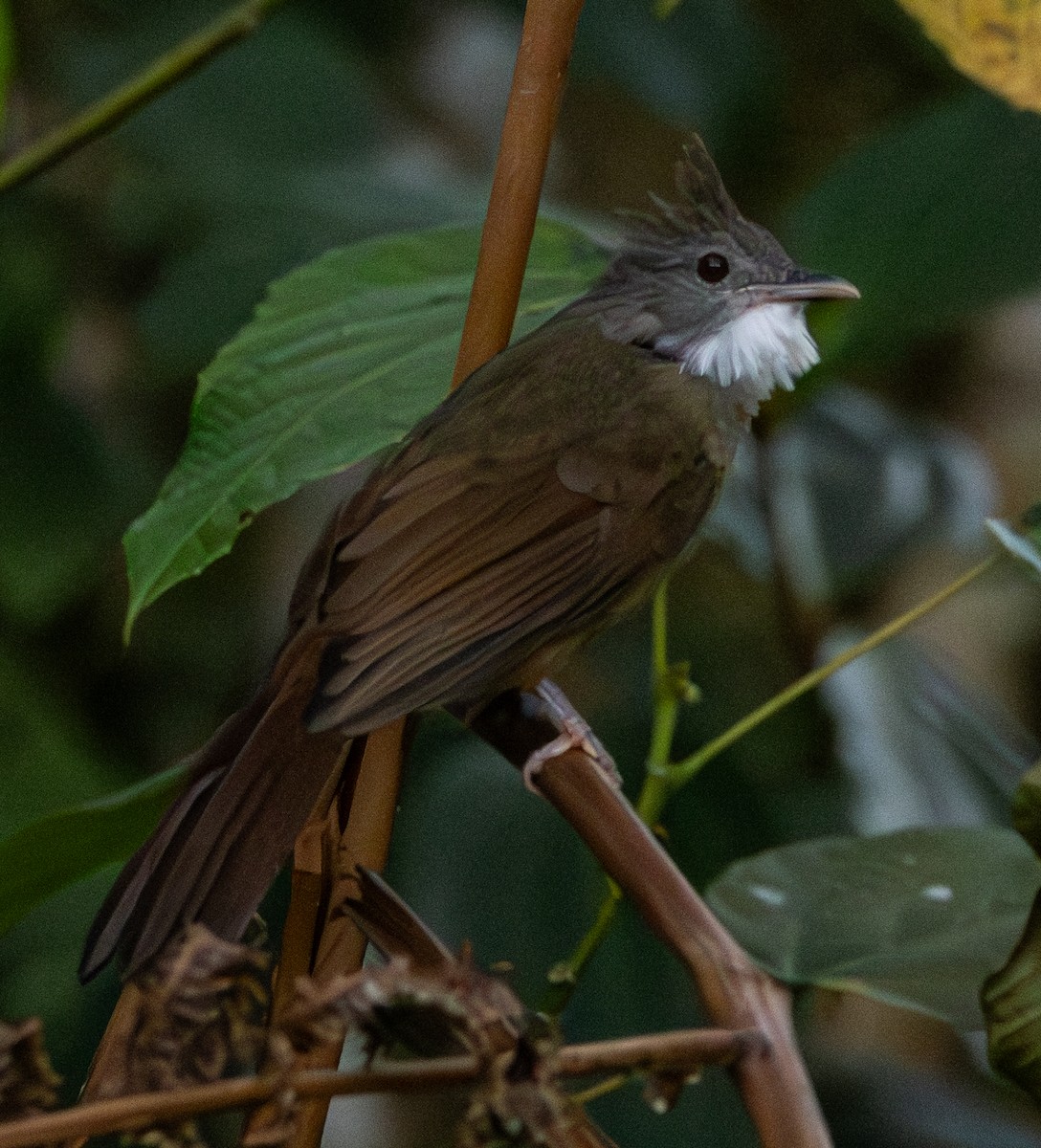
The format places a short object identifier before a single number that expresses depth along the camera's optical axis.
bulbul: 5.33
